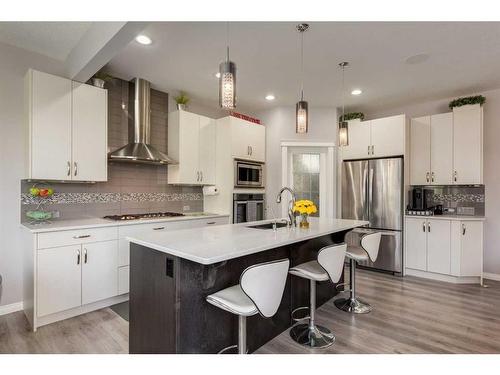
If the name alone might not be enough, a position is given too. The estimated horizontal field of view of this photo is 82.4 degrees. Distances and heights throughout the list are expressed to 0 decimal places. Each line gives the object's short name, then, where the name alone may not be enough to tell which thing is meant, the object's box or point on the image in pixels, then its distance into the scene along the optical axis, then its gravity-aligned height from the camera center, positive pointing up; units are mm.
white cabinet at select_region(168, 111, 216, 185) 3996 +575
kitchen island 1740 -644
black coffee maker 4316 -164
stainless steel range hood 3480 +700
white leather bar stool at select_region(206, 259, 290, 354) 1599 -642
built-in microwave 4398 +221
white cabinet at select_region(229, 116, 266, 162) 4352 +772
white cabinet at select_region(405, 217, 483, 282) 3824 -824
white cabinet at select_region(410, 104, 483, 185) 3920 +590
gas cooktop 3327 -361
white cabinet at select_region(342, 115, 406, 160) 4262 +785
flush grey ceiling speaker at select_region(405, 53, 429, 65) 2960 +1383
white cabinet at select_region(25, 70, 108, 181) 2754 +599
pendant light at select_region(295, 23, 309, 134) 2488 +638
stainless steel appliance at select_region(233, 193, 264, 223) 4391 -318
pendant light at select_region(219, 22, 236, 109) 1812 +650
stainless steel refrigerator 4223 -227
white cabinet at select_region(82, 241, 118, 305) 2814 -856
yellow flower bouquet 2738 -204
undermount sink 2831 -390
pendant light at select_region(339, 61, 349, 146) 2982 +581
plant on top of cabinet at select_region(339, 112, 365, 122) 4730 +1212
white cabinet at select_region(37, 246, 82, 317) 2551 -858
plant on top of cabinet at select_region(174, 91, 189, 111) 4070 +1232
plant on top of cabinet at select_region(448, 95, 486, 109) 3885 +1217
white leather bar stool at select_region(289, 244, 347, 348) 2236 -702
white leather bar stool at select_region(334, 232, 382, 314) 2844 -708
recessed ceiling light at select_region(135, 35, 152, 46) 2629 +1383
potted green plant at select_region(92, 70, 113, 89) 3238 +1250
